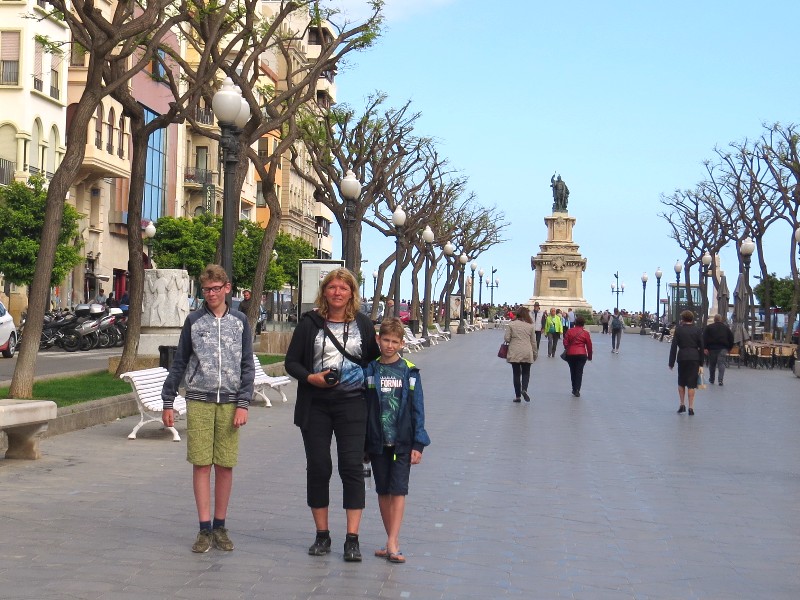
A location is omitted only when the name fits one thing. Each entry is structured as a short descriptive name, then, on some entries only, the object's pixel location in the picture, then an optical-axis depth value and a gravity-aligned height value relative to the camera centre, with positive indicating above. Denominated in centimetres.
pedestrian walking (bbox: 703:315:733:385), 3100 -17
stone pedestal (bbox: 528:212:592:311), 10619 +416
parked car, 3278 -44
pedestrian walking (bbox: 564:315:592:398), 2581 -34
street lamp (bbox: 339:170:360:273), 2927 +259
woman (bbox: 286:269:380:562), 855 -37
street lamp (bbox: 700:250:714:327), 6380 +318
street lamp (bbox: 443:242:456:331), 6167 +323
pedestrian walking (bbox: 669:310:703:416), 2227 -26
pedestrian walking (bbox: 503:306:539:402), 2400 -33
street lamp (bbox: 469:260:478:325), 9824 +229
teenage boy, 886 -42
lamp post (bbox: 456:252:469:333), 7038 +287
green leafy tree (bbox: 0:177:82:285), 3988 +227
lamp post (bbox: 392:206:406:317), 3966 +278
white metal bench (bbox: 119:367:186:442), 1559 -81
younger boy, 861 -55
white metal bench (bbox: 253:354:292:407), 2050 -87
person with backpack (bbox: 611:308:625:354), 5462 +5
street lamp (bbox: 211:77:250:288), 1775 +233
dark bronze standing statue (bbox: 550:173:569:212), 11006 +1044
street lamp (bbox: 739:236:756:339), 4100 +249
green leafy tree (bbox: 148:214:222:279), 5803 +310
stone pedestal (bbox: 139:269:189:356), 2494 +17
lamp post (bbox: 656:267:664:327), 8628 +298
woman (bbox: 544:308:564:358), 4506 +4
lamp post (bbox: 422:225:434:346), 4749 +139
